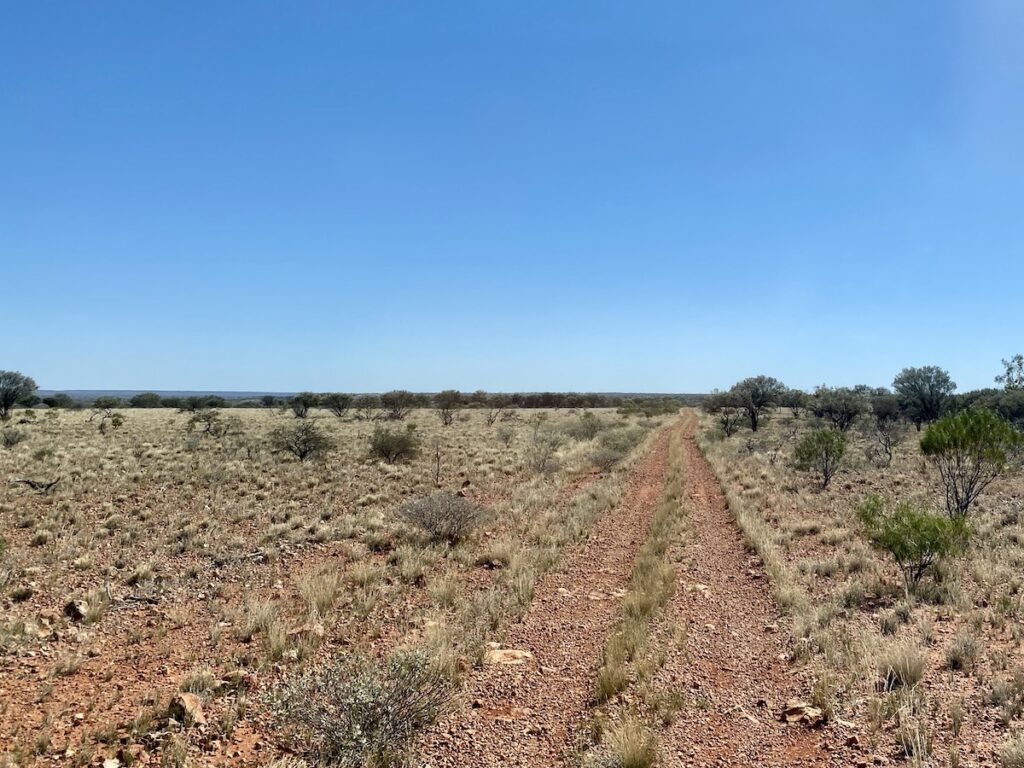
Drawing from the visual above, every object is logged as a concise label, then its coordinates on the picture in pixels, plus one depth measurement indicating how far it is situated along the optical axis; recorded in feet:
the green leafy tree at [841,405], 149.89
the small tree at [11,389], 140.67
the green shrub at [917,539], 31.78
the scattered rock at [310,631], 24.12
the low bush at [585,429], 126.52
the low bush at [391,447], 80.79
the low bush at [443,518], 41.42
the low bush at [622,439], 102.15
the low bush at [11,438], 82.15
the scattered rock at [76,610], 25.57
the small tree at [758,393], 172.24
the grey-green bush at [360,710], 15.69
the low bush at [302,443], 78.25
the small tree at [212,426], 106.01
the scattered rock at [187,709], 17.24
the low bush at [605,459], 81.72
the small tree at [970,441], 43.75
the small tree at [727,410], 151.09
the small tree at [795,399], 184.75
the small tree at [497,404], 198.71
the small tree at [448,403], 170.89
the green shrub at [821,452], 68.74
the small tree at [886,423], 99.51
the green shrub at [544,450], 76.79
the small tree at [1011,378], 116.37
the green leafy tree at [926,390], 147.23
